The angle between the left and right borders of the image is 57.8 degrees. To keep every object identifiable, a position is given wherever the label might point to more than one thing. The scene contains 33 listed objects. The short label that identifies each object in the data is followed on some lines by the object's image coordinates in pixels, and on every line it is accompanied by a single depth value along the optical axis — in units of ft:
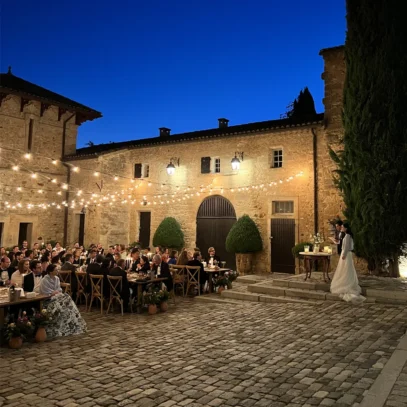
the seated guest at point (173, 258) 39.47
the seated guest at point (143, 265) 34.17
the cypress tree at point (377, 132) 36.50
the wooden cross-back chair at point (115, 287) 28.09
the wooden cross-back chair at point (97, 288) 28.55
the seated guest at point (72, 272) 32.45
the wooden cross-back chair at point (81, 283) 31.06
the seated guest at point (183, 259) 36.33
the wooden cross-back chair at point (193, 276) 34.96
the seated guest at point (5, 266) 29.04
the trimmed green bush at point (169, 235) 55.48
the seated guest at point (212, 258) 37.96
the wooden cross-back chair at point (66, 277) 31.93
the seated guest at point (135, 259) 35.06
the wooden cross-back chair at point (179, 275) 35.52
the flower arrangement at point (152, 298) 28.10
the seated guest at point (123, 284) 28.40
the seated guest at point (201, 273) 35.29
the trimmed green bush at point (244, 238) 48.93
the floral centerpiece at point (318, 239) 40.43
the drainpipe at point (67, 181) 66.80
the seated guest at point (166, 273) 32.37
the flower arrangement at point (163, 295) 28.64
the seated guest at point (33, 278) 23.79
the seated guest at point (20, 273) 25.87
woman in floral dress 22.09
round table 33.83
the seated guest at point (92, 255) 35.92
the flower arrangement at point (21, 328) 19.82
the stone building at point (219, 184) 46.34
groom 31.91
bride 29.99
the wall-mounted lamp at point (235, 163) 50.83
